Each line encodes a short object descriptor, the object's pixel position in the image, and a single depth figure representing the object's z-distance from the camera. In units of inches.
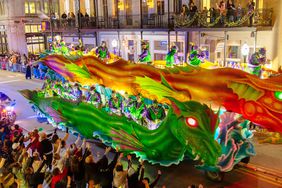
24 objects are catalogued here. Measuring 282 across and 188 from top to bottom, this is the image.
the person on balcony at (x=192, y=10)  752.5
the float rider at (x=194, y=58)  519.8
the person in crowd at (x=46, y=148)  401.4
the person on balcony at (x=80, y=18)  1045.5
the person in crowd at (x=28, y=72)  1134.4
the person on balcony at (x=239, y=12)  680.8
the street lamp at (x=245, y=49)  634.2
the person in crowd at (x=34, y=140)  406.8
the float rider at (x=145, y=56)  579.8
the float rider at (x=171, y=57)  553.0
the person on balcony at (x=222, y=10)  698.2
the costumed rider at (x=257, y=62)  481.7
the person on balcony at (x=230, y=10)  686.5
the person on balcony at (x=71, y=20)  1131.9
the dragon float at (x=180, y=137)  372.2
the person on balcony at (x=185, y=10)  765.7
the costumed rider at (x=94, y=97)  522.0
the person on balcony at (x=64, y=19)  1154.7
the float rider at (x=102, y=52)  633.6
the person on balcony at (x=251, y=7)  651.5
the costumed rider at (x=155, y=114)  440.5
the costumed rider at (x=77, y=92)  551.1
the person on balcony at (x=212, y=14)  719.5
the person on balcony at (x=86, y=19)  1066.1
